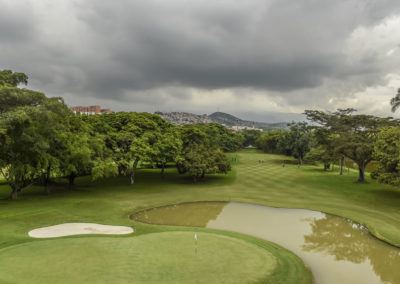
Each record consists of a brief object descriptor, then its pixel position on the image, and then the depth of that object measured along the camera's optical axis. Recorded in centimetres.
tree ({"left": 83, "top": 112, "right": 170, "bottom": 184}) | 3183
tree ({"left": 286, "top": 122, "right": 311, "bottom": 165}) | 6919
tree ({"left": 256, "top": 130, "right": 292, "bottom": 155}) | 9556
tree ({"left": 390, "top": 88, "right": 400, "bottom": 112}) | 2864
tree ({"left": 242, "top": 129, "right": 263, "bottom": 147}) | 14512
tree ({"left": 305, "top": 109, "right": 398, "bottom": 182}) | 3494
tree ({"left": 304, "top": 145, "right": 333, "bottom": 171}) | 4102
